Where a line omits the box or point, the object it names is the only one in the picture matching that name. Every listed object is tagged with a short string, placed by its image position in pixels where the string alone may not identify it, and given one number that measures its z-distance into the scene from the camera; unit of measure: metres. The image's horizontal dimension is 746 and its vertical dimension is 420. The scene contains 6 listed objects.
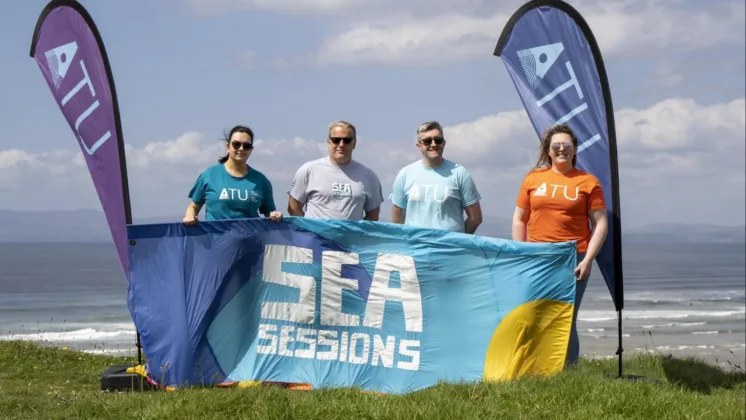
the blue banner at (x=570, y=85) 7.47
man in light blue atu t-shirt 6.64
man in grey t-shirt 6.70
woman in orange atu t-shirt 6.43
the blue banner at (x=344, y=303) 6.43
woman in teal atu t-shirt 6.62
